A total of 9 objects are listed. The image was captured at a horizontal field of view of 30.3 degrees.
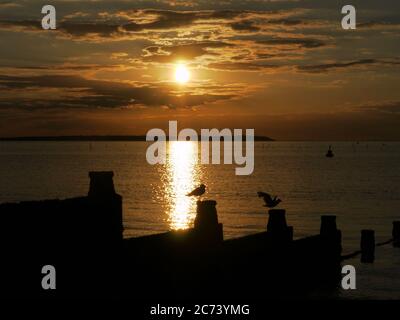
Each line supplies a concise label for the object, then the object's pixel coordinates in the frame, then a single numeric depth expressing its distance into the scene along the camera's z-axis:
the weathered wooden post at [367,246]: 35.46
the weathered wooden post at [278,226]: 26.47
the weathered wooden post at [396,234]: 39.94
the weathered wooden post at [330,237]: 31.54
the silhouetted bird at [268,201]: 23.25
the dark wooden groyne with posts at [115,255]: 17.17
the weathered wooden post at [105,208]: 19.64
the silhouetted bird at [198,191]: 23.21
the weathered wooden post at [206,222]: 22.05
